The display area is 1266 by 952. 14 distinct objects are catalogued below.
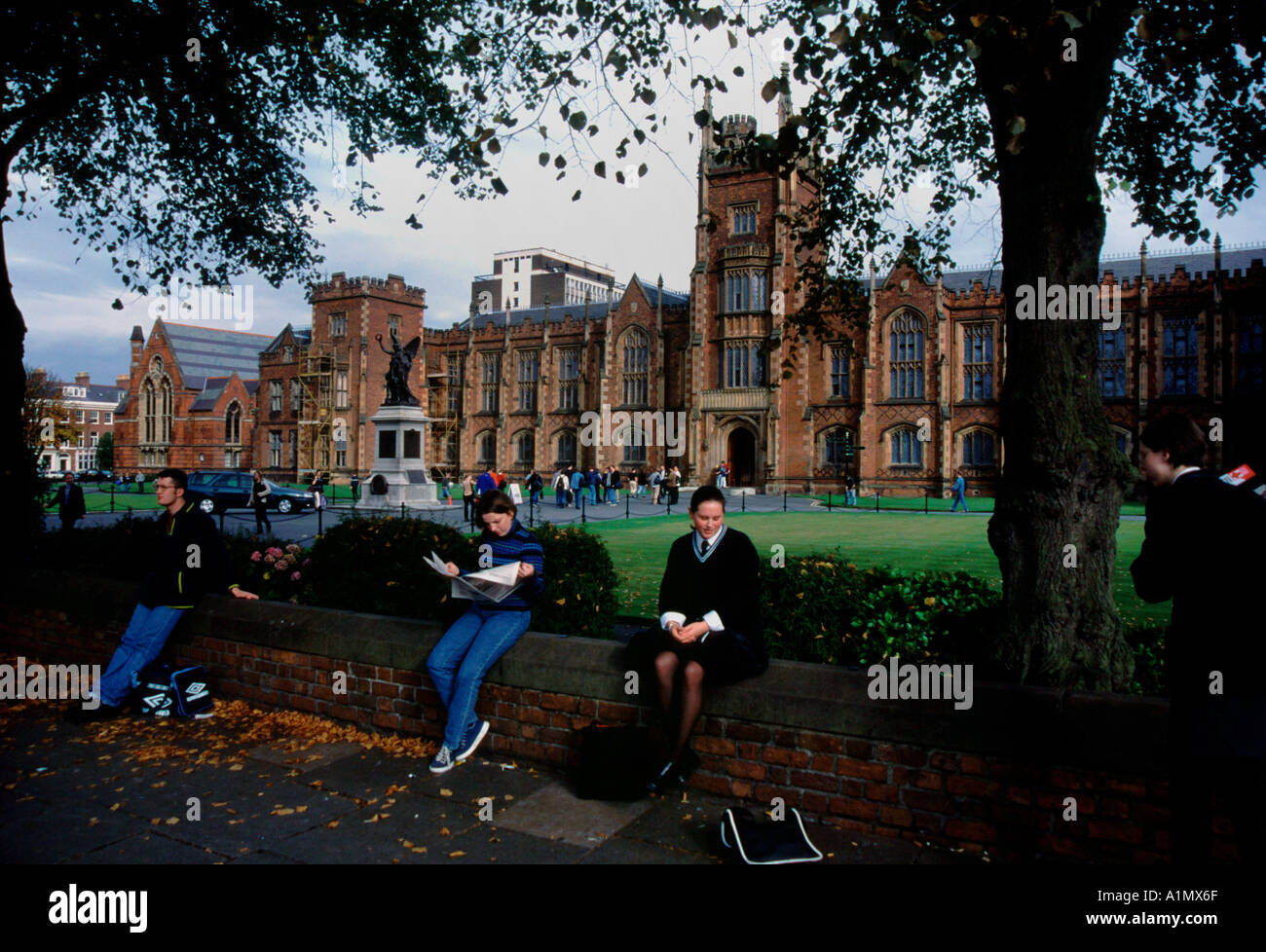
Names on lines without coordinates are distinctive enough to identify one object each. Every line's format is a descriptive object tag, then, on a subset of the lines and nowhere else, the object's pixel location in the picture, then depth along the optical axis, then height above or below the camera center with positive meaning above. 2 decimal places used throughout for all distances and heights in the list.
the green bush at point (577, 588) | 6.10 -0.91
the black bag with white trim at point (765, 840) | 3.51 -1.64
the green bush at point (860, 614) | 4.77 -0.89
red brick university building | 41.69 +6.08
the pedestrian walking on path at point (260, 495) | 20.41 -0.75
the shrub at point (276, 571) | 6.94 -0.90
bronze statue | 29.90 +3.46
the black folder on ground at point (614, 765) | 4.25 -1.55
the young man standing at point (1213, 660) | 2.81 -0.67
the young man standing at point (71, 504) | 16.78 -0.75
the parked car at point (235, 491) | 30.59 -0.84
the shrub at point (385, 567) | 6.29 -0.79
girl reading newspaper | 4.90 -1.02
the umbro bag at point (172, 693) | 5.87 -1.63
